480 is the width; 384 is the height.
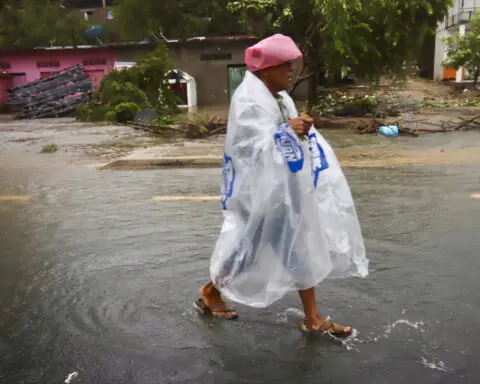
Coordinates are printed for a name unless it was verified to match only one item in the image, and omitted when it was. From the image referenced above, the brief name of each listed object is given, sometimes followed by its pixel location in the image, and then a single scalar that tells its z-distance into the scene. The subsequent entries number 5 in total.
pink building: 29.91
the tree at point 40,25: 34.50
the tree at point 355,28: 17.25
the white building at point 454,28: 32.19
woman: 2.99
